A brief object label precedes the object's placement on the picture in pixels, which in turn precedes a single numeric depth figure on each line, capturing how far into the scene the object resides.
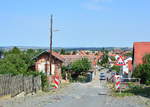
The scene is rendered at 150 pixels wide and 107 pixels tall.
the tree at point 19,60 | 46.61
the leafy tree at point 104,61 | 146.62
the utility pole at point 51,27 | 39.31
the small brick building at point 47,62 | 54.28
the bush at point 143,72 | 42.26
